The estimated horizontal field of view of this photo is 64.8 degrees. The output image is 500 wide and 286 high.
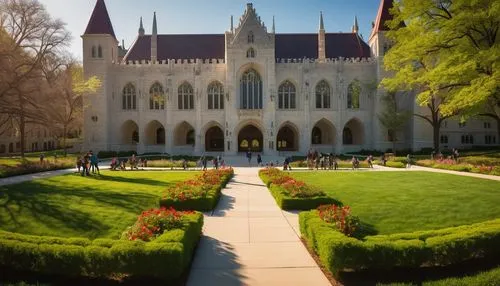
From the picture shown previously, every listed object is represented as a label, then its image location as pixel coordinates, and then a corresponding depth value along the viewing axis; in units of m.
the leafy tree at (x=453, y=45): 16.39
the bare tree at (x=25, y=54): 26.80
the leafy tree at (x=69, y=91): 29.53
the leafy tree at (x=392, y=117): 47.69
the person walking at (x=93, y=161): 28.83
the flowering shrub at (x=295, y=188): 16.36
